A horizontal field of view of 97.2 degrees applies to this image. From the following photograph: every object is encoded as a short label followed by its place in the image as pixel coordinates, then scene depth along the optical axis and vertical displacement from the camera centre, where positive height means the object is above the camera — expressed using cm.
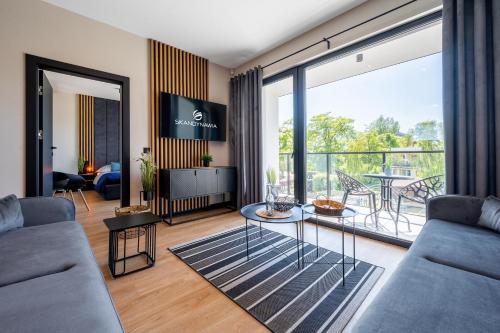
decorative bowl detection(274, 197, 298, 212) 208 -37
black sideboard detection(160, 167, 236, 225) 323 -25
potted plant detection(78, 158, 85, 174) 615 +8
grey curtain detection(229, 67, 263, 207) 380 +62
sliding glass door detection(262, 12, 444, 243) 290 +69
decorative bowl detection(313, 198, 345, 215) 178 -35
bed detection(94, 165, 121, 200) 481 -38
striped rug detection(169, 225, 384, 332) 141 -93
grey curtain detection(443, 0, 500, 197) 182 +60
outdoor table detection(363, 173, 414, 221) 314 -44
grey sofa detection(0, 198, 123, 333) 71 -49
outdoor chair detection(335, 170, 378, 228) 310 -35
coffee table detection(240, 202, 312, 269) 183 -44
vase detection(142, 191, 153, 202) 317 -41
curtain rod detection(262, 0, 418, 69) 233 +167
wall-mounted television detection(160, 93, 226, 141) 348 +83
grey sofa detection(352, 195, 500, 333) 72 -50
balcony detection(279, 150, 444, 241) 298 -11
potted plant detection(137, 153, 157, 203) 317 -16
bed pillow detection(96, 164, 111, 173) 591 -3
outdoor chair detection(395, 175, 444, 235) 262 -30
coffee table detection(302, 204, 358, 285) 177 -39
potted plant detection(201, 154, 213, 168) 385 +14
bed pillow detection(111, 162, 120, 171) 586 +2
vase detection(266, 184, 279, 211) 210 -33
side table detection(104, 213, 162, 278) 187 -64
